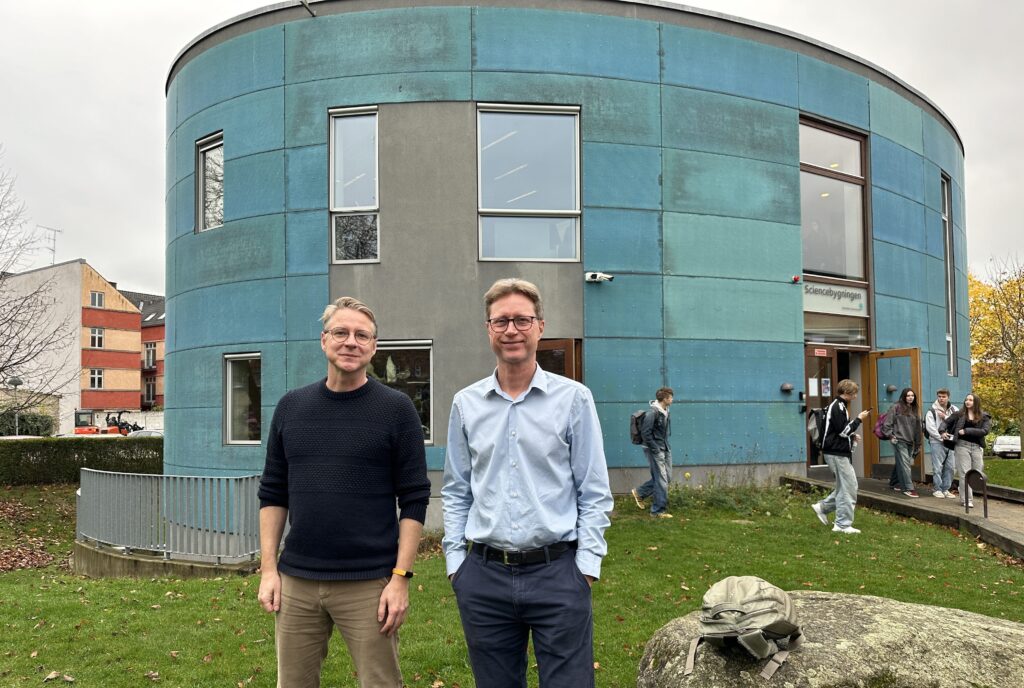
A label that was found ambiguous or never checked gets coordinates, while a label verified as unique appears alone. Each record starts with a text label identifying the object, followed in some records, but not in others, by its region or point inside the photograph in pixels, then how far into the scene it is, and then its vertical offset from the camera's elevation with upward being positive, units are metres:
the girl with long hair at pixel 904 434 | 12.58 -0.87
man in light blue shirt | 2.82 -0.49
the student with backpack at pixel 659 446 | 10.62 -0.88
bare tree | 17.36 +1.18
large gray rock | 3.69 -1.38
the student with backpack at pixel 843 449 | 9.52 -0.84
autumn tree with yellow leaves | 29.81 +1.57
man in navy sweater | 3.15 -0.54
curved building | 11.70 +2.85
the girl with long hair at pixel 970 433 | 11.54 -0.79
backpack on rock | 3.72 -1.18
